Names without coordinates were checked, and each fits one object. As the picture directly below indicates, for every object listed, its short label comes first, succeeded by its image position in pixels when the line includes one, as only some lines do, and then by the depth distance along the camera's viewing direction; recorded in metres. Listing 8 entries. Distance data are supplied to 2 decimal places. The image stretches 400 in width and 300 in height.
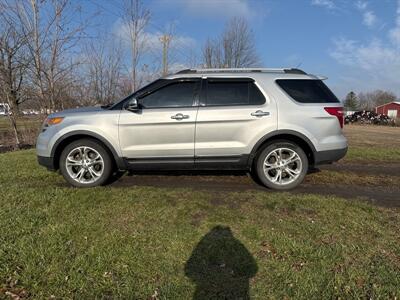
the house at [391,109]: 65.44
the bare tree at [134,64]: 14.97
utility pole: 18.75
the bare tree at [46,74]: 11.09
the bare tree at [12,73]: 10.98
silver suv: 4.89
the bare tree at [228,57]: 28.56
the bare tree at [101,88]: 16.52
